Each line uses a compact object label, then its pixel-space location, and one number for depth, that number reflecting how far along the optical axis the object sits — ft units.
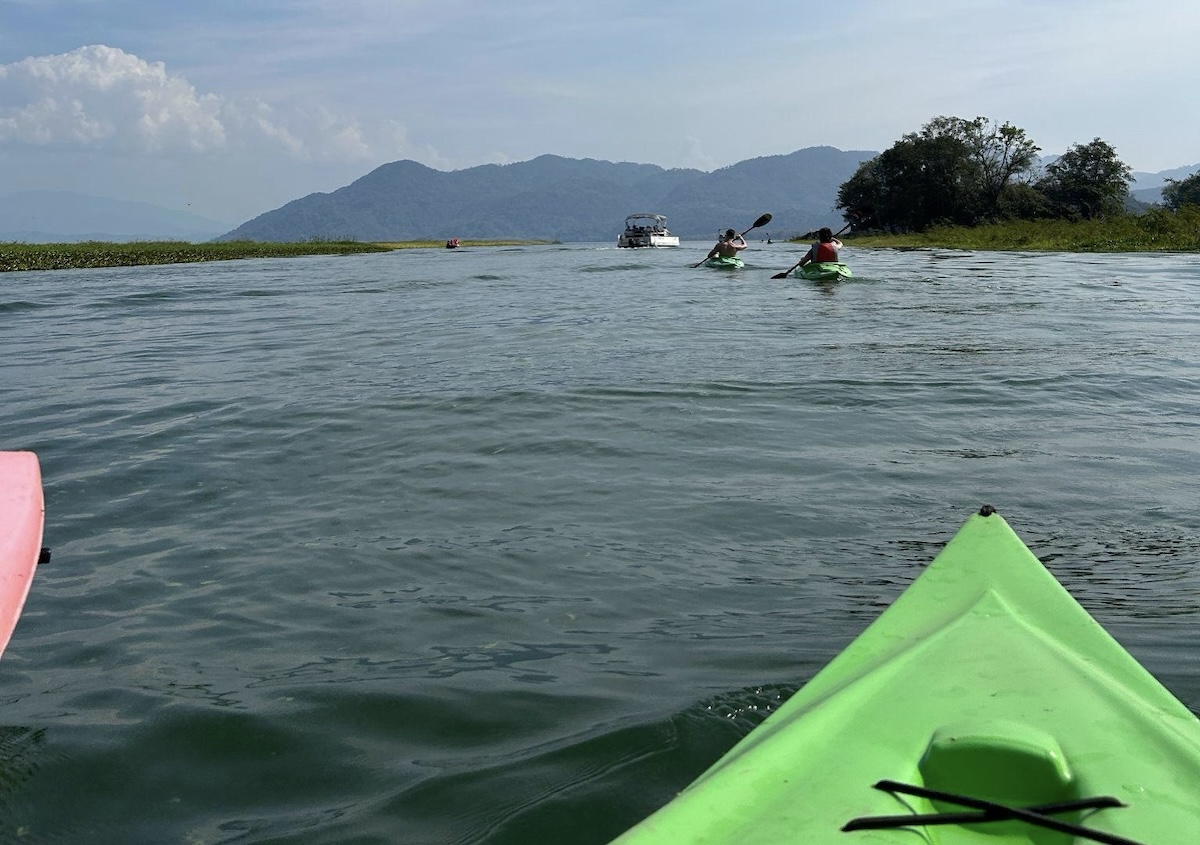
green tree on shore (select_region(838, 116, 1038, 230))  181.06
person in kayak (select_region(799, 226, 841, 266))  67.97
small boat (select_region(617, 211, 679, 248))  176.14
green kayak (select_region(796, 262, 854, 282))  66.59
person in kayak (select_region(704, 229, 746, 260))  91.50
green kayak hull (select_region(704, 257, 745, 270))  89.66
